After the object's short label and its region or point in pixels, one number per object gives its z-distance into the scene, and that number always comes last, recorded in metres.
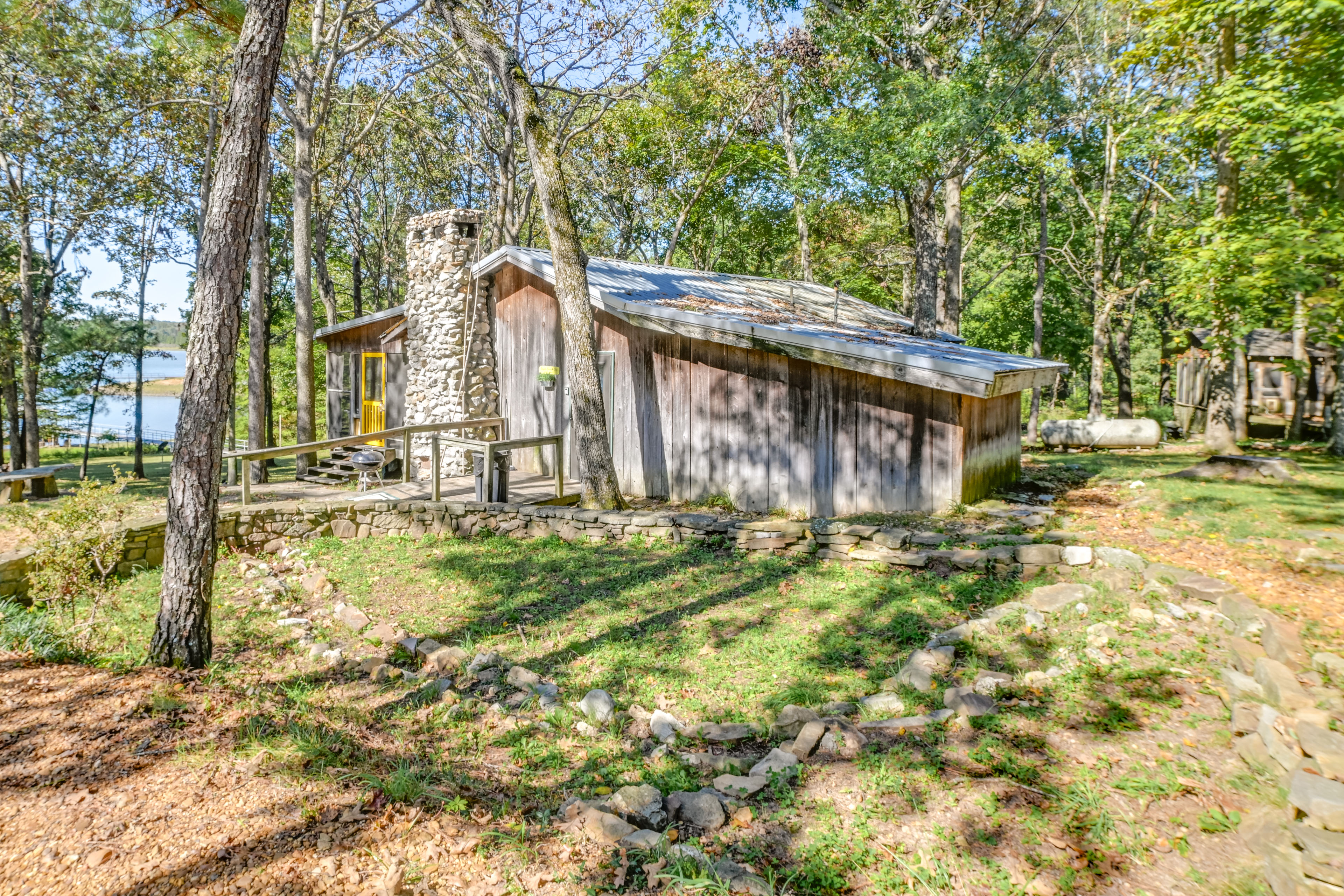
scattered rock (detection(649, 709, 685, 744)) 4.30
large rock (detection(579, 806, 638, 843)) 3.22
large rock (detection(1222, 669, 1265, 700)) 3.92
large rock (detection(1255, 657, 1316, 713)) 3.71
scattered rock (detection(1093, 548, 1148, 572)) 6.00
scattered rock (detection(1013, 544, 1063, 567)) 6.38
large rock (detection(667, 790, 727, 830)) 3.39
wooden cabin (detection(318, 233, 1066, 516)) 8.14
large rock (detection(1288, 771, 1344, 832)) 2.75
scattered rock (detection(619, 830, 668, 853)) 3.14
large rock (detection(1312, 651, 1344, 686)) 3.94
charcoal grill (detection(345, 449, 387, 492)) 11.27
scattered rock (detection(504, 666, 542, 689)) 4.97
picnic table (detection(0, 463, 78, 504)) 12.03
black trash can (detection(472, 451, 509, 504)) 9.31
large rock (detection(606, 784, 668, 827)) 3.41
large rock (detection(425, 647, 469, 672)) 5.31
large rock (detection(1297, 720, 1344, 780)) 3.07
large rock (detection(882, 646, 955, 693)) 4.64
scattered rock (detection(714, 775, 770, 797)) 3.62
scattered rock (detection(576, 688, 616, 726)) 4.49
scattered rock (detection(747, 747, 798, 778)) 3.77
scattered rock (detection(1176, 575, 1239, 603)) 5.23
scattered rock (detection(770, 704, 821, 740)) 4.22
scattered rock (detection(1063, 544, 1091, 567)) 6.29
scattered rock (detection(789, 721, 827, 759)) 3.93
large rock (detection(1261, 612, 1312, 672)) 4.16
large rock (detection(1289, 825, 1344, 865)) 2.61
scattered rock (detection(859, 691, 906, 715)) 4.36
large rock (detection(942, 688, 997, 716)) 4.16
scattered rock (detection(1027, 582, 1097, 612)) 5.59
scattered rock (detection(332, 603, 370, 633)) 6.16
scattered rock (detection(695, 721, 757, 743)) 4.21
